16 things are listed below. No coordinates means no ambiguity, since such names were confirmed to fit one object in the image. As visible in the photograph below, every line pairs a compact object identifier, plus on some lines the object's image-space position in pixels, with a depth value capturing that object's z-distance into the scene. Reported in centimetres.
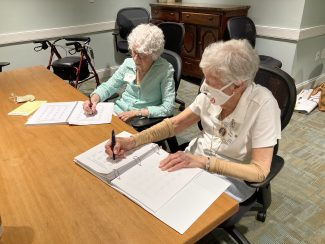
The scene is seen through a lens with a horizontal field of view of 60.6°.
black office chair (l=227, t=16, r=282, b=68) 331
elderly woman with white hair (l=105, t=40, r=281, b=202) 110
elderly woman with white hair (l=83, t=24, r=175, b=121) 166
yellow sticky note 157
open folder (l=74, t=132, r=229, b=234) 86
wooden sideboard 343
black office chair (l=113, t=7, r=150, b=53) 413
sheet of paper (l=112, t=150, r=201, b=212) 91
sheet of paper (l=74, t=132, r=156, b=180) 104
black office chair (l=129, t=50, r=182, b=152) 165
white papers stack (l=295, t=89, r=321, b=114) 315
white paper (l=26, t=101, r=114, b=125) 145
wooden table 80
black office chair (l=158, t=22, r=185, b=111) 255
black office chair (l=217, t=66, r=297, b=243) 123
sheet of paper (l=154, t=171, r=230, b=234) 83
